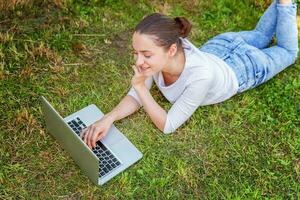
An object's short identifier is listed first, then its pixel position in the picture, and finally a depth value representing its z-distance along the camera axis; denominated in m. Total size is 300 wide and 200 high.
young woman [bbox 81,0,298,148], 3.05
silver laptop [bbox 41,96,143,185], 2.97
